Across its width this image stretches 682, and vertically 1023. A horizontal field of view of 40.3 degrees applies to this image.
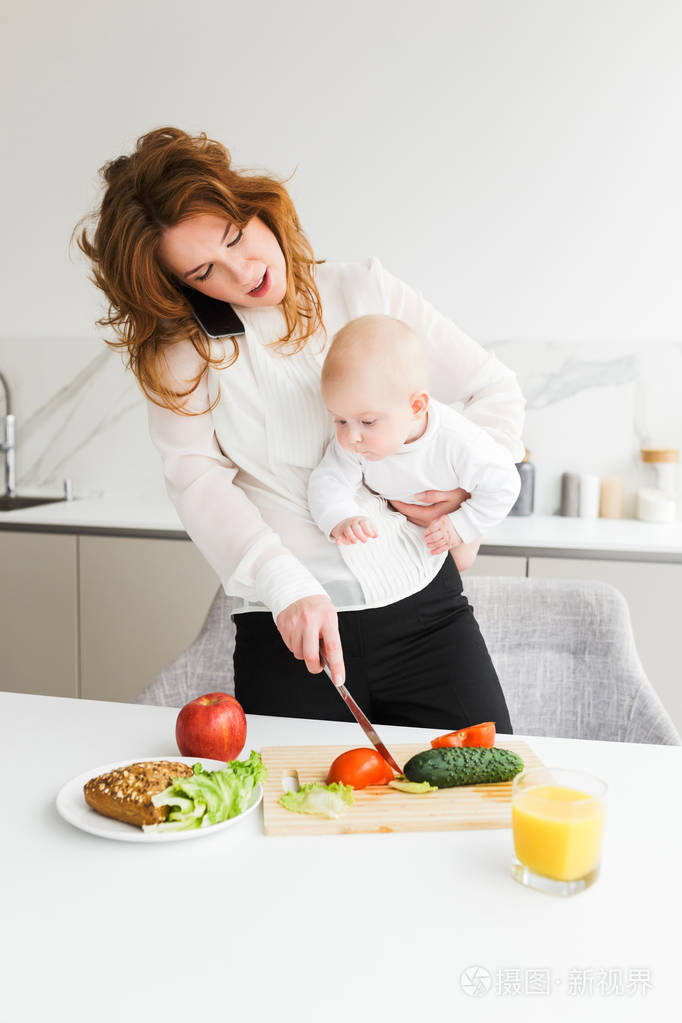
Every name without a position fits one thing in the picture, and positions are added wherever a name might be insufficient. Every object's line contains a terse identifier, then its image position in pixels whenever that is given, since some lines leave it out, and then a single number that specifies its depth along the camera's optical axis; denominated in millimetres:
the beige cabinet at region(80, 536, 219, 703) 3064
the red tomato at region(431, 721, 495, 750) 1227
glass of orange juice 909
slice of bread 1014
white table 775
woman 1406
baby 1405
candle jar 3127
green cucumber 1123
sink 3566
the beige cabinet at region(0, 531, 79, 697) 3141
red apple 1194
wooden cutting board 1052
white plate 993
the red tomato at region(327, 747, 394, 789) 1130
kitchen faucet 3664
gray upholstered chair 1952
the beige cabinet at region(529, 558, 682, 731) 2752
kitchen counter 2762
